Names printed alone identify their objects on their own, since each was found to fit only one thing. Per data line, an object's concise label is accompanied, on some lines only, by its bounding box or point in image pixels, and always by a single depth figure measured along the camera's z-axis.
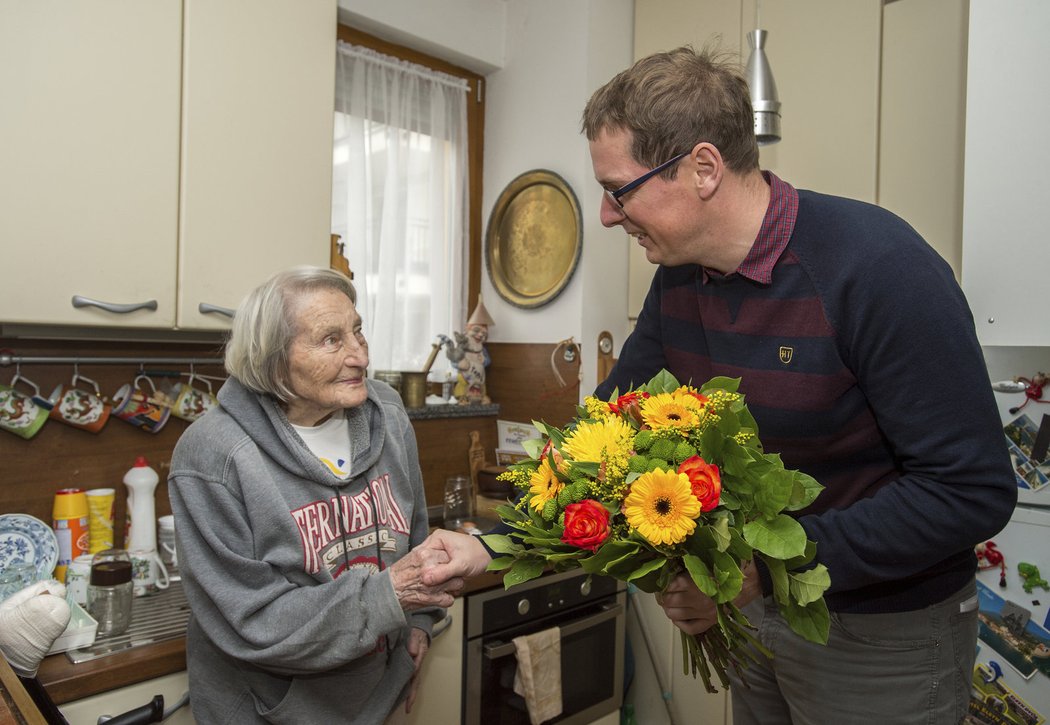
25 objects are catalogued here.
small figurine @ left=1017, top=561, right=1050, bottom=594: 1.68
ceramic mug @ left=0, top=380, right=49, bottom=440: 1.81
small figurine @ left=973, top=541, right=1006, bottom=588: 1.74
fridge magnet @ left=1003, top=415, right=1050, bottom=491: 1.69
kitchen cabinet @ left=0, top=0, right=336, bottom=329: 1.55
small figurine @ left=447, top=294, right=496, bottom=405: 2.84
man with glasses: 0.95
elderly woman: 1.36
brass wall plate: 2.76
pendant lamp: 1.99
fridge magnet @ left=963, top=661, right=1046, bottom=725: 1.72
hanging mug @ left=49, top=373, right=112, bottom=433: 1.90
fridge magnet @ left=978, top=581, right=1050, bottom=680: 1.68
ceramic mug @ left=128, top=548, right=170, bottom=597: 1.86
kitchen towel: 2.11
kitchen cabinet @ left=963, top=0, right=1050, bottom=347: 1.58
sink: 1.53
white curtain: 2.70
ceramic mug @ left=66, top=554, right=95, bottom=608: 1.73
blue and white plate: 1.77
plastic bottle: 1.97
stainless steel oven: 2.07
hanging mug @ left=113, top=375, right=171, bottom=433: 2.00
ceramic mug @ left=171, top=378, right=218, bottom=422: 2.09
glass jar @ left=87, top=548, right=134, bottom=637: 1.59
